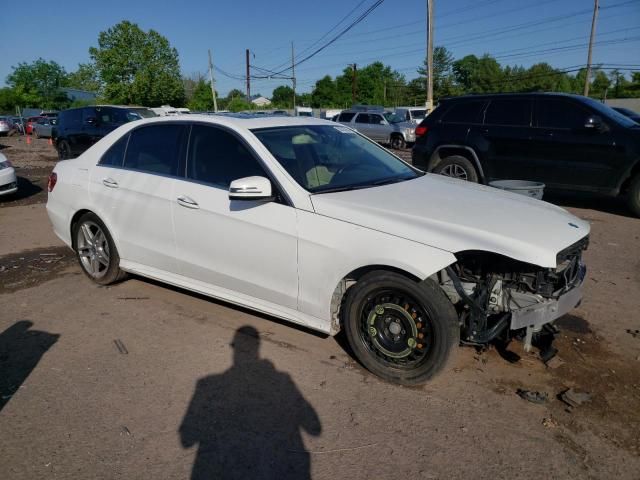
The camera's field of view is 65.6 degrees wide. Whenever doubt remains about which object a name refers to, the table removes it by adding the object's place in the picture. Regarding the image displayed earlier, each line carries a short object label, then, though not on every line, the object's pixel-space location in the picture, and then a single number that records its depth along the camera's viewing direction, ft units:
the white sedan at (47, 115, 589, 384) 10.11
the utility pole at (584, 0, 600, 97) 119.78
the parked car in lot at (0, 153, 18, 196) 32.14
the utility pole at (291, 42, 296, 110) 187.04
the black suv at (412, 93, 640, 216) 25.23
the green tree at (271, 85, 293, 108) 352.59
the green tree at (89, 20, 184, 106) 173.58
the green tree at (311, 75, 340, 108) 293.02
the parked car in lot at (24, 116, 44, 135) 118.66
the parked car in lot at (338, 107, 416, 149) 71.20
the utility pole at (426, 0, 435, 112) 64.08
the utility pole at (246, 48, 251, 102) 181.30
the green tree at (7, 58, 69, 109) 241.24
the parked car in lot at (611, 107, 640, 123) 35.45
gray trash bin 15.29
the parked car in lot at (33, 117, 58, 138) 109.36
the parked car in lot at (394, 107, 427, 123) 79.35
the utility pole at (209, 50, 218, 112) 167.75
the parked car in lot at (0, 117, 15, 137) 112.83
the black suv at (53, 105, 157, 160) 50.70
